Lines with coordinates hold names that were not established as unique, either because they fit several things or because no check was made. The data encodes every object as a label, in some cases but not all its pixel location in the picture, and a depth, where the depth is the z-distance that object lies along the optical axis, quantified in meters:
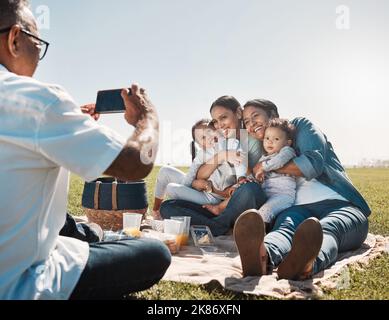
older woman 2.61
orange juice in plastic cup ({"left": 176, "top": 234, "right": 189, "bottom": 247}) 3.72
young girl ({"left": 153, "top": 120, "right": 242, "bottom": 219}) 4.60
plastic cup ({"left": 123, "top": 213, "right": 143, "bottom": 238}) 3.82
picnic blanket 2.55
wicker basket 4.30
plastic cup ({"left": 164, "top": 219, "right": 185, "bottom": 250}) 3.75
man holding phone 1.54
